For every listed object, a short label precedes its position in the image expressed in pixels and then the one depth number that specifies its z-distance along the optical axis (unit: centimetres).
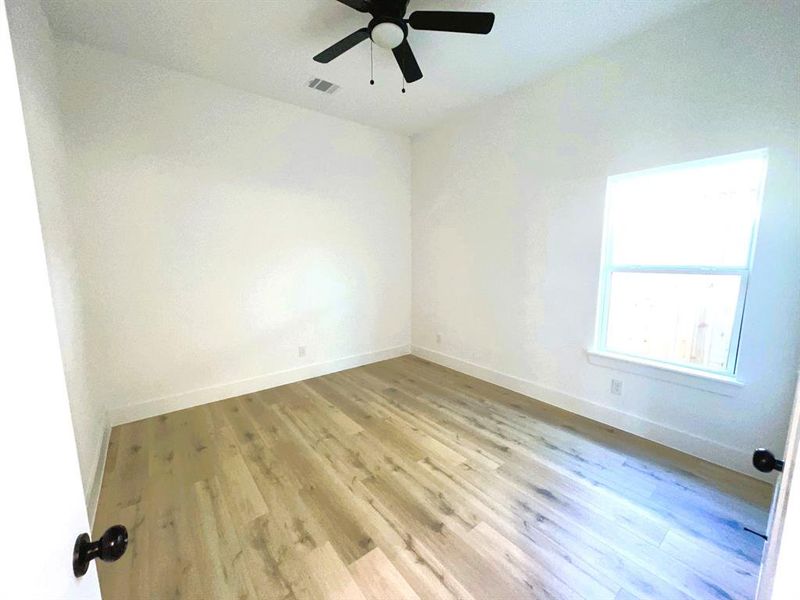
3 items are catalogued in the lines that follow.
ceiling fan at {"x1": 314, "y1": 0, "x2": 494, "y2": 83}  168
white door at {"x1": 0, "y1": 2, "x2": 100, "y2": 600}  40
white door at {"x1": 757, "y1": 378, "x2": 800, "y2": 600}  47
